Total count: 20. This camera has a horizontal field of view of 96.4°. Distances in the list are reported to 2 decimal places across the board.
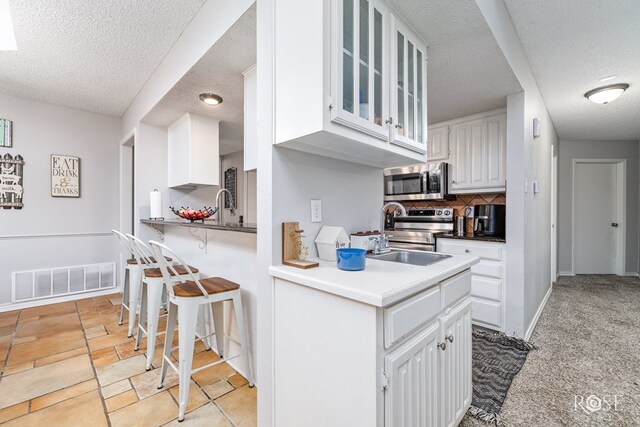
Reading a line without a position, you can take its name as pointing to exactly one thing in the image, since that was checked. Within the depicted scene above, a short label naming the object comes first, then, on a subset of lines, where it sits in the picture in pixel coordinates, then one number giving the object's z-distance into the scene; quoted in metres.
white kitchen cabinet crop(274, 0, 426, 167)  1.13
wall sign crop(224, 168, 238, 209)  5.54
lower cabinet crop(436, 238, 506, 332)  2.61
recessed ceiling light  2.57
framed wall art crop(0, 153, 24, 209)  3.32
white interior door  5.10
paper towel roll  3.22
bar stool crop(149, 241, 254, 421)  1.58
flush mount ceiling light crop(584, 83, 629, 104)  2.91
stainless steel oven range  3.14
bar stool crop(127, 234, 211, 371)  2.03
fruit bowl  2.50
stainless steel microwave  3.30
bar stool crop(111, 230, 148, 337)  2.55
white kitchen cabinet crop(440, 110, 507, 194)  2.97
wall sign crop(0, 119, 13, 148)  3.31
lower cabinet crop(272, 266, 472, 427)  0.96
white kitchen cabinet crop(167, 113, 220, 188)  3.06
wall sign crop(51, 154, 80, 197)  3.64
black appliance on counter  2.86
